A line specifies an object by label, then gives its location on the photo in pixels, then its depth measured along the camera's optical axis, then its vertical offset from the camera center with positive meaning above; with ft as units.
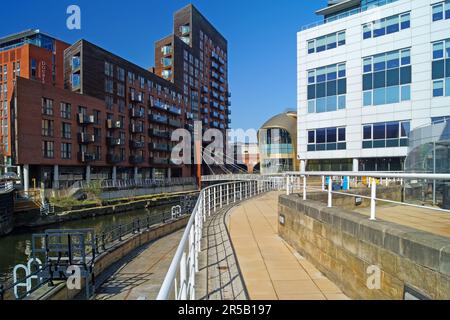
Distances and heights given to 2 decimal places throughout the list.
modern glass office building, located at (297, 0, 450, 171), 83.05 +21.38
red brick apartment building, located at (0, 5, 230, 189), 119.65 +25.15
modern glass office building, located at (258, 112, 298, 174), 155.63 +6.13
